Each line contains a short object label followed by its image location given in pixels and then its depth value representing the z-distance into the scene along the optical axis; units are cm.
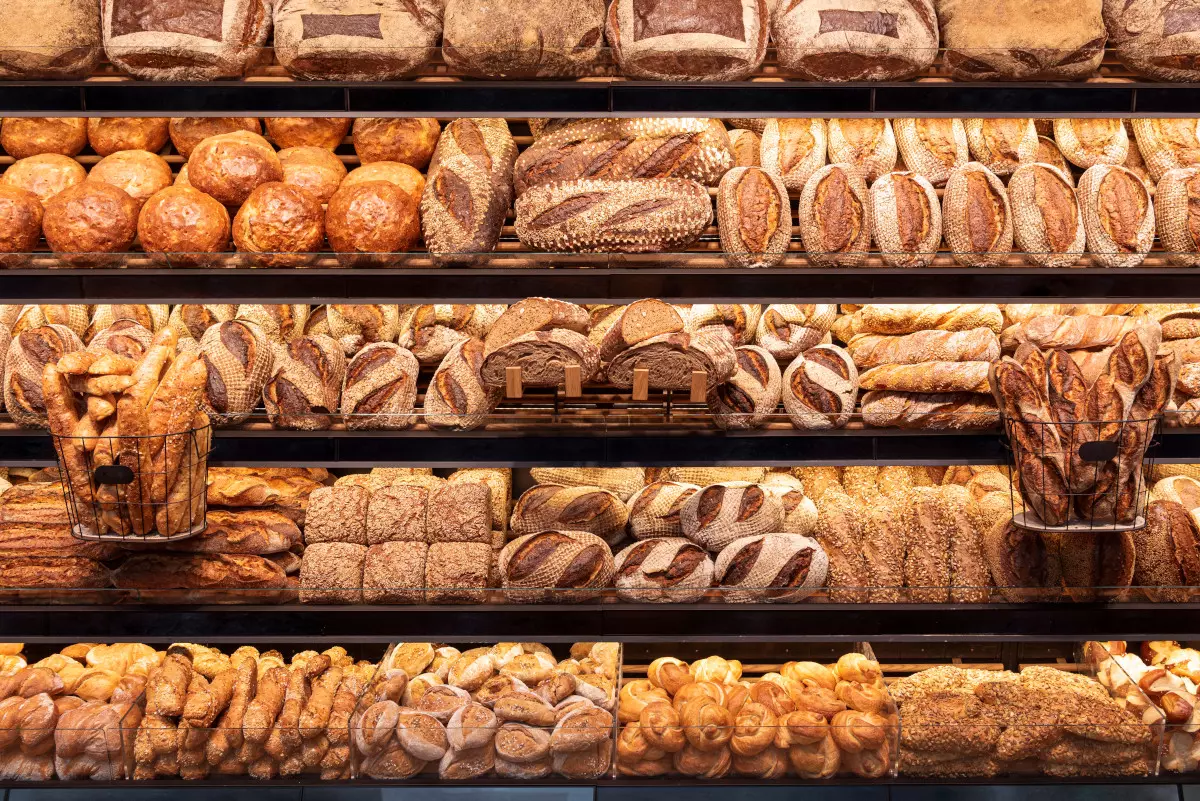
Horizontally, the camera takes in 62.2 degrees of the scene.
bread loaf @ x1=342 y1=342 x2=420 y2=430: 278
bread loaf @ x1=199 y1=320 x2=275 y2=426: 283
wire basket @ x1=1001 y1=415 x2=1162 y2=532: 251
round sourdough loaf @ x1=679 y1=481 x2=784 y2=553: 277
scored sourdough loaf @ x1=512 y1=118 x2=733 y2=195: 292
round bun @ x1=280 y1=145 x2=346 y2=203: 303
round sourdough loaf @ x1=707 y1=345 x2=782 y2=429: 286
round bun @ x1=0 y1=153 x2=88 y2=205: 304
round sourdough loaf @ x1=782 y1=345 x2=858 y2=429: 281
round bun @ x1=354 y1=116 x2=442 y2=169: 316
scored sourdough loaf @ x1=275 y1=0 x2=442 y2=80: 275
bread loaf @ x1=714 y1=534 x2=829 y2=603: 267
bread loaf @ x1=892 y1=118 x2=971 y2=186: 314
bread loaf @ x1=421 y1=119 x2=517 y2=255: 285
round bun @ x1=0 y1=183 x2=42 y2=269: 287
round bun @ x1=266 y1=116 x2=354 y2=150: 323
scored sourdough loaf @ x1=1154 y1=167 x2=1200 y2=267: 289
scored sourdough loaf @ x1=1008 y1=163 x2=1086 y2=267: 287
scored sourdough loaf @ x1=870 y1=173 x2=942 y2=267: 286
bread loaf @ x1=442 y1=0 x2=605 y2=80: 271
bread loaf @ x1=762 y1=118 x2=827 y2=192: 313
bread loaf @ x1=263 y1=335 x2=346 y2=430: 280
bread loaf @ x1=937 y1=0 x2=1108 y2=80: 275
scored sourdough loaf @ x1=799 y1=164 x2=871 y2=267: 287
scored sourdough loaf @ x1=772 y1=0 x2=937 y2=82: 272
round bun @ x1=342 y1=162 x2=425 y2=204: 302
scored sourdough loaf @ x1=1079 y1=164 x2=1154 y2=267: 286
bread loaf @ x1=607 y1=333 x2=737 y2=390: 265
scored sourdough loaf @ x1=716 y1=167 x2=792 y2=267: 286
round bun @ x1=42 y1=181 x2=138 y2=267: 284
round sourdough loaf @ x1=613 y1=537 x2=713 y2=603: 266
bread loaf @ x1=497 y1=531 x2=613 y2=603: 265
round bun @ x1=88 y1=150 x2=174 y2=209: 303
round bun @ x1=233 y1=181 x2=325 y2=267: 284
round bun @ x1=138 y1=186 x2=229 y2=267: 280
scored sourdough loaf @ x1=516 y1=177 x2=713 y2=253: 278
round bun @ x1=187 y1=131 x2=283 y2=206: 296
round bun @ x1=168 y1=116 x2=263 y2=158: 320
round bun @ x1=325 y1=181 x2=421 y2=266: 285
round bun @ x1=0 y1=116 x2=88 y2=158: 316
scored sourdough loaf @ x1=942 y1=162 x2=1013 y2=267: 286
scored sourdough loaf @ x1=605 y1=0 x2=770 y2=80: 272
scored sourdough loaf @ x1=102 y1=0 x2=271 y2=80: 275
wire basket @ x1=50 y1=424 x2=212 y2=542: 248
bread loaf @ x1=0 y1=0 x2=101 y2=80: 277
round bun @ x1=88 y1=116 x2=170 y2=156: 321
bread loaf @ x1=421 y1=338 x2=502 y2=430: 284
